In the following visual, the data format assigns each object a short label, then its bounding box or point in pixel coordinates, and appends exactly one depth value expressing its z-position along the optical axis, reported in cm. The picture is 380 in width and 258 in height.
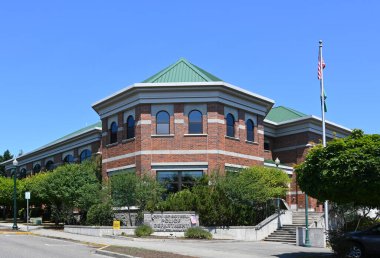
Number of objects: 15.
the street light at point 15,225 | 3675
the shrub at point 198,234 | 2944
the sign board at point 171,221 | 3065
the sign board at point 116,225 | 3047
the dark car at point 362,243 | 1741
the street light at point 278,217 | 3311
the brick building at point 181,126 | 3509
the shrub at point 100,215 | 3284
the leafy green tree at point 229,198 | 3086
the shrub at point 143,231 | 2972
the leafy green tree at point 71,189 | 3497
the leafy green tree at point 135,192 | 3191
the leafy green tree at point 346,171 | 1664
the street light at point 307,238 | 2749
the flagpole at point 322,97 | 2767
